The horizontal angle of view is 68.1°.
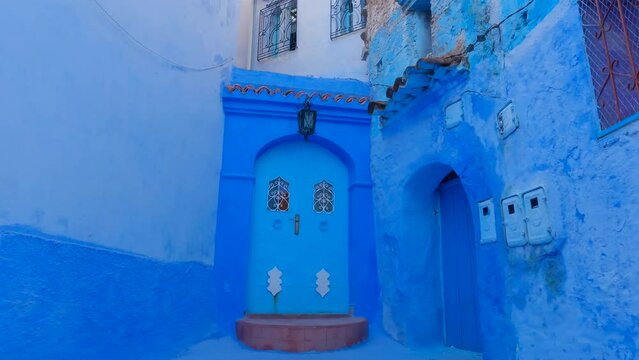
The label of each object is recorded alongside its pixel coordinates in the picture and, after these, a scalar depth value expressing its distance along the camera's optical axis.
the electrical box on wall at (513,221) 3.51
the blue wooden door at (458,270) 4.89
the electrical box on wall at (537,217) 3.25
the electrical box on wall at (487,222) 3.95
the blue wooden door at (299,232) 6.00
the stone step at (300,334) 4.91
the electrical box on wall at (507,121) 3.66
